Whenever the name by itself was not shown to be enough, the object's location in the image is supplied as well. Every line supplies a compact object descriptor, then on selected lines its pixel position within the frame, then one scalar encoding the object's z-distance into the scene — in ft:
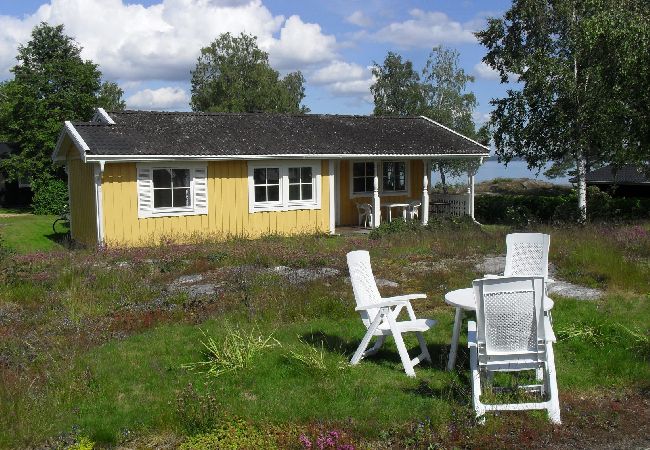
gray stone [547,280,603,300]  32.22
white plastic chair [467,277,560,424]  18.42
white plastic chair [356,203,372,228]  72.02
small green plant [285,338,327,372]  21.44
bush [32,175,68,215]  103.86
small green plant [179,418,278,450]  16.53
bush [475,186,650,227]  74.89
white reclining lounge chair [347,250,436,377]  21.89
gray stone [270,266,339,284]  36.34
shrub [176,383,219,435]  17.29
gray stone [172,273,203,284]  37.79
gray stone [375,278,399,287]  35.84
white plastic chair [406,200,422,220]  72.84
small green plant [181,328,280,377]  21.91
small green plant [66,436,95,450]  16.10
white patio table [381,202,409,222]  71.00
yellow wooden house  57.11
